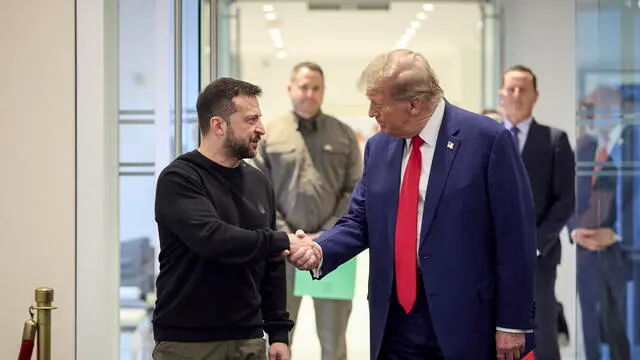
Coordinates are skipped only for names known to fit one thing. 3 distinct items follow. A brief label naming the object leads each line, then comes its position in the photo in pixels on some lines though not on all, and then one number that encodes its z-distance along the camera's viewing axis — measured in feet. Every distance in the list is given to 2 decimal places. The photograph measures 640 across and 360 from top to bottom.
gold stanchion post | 13.28
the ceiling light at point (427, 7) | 38.29
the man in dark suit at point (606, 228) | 18.51
